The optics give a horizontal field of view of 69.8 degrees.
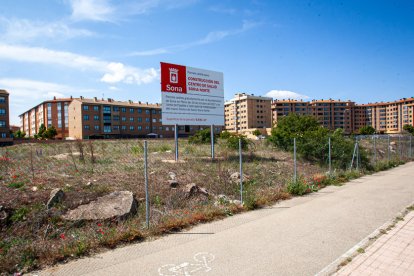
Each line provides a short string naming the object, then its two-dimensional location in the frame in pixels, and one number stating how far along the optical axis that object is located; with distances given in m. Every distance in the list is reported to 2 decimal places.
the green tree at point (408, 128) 102.56
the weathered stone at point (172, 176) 9.77
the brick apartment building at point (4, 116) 64.01
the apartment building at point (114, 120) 81.19
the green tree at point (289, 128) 20.23
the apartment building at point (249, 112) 125.25
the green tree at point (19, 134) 104.68
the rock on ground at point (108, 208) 6.26
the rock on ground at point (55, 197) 6.57
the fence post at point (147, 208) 5.92
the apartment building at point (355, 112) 138.25
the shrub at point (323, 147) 15.18
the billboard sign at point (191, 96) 13.58
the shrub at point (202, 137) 28.07
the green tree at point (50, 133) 86.38
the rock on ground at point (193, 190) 8.20
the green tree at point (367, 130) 118.12
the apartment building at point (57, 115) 102.75
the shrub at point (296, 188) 9.67
